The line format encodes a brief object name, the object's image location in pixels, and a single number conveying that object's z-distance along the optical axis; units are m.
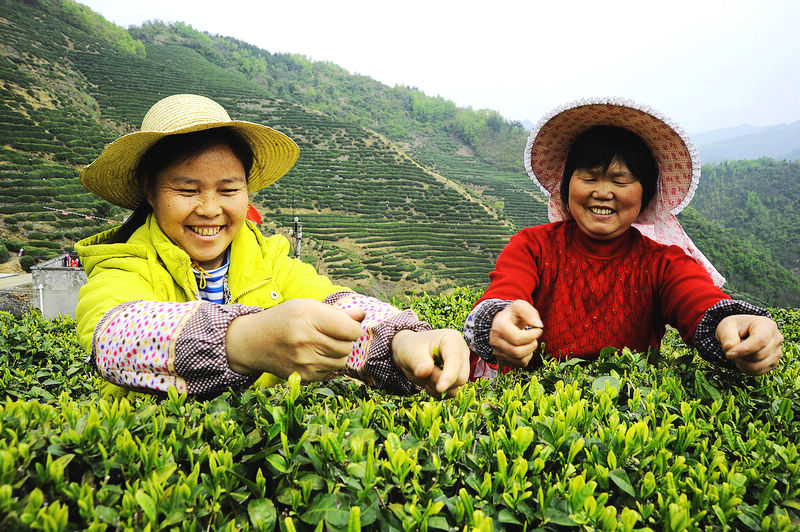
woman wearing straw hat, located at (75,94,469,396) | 0.79
